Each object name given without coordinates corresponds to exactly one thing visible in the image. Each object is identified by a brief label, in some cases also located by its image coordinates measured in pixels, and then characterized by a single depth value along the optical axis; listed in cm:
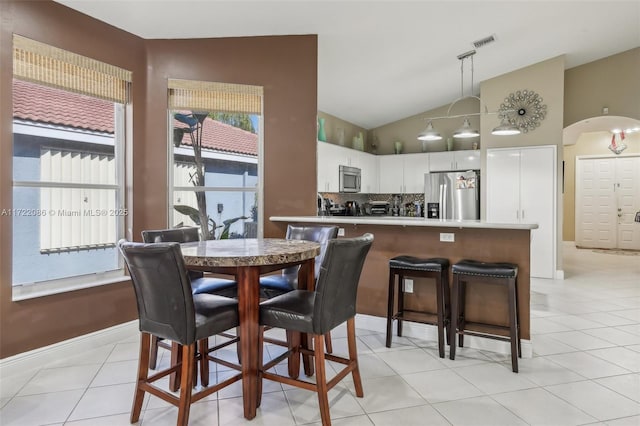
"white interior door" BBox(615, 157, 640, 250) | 882
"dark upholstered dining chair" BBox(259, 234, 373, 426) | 194
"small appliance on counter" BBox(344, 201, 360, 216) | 728
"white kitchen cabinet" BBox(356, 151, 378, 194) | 729
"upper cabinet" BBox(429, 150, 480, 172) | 688
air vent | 460
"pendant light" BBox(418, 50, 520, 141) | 443
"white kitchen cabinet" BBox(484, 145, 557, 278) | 569
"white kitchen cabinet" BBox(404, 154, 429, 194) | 737
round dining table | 197
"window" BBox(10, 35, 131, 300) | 280
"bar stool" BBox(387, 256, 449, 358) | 289
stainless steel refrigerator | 648
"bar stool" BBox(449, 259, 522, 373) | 262
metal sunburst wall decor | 575
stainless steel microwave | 652
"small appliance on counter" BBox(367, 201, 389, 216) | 769
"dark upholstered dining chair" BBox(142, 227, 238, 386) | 267
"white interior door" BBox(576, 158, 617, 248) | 909
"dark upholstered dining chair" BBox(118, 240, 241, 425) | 179
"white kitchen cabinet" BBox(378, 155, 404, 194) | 765
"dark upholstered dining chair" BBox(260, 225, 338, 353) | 282
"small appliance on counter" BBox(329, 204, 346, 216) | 671
